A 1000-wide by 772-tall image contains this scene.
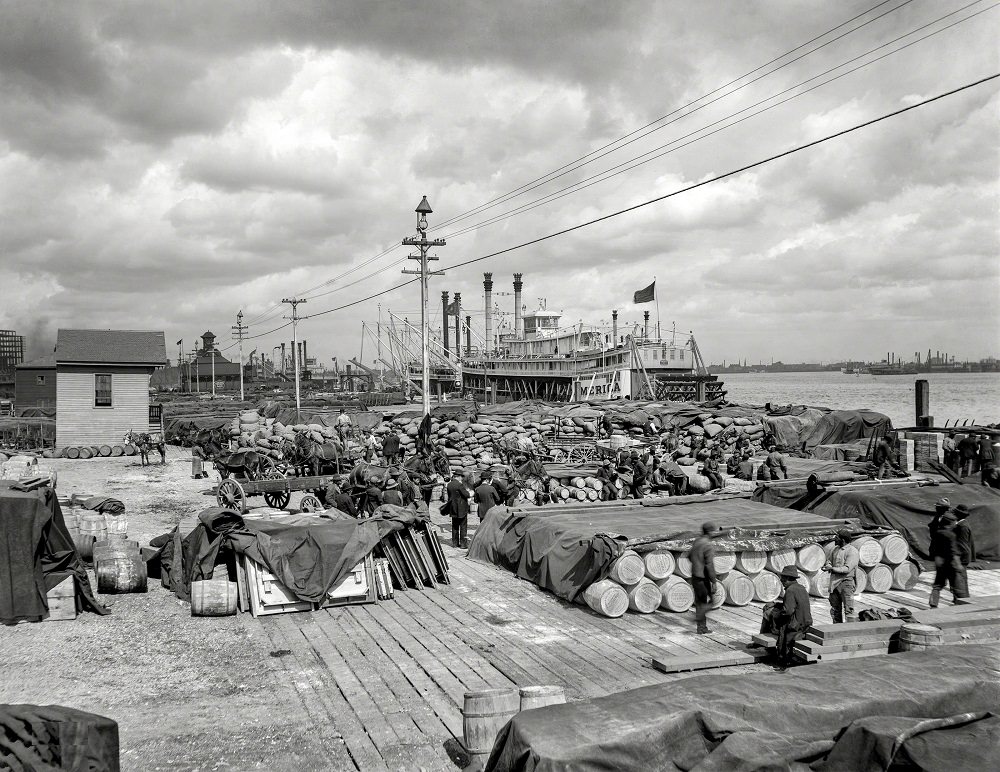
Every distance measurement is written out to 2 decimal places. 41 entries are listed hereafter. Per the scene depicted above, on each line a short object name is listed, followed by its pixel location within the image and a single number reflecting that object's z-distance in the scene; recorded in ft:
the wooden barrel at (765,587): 39.73
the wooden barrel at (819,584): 40.81
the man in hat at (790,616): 29.84
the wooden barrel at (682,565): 38.88
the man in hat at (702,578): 35.17
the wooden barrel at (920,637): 27.50
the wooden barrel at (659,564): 38.19
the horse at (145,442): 105.70
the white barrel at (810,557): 40.50
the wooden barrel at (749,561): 39.73
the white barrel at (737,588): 39.06
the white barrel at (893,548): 41.47
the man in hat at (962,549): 37.65
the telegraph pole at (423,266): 92.79
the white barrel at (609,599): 37.24
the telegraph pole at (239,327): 248.89
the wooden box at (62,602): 37.17
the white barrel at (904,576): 41.78
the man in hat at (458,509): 53.78
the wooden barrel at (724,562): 38.83
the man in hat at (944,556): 37.83
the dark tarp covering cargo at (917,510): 48.03
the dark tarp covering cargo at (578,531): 39.91
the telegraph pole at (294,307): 177.99
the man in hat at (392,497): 56.20
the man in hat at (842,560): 40.91
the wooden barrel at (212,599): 38.09
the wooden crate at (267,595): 38.45
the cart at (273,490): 59.82
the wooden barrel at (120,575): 41.24
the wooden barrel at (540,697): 21.71
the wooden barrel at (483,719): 21.75
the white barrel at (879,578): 41.29
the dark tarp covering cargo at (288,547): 39.14
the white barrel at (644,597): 37.83
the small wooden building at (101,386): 119.24
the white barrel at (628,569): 37.93
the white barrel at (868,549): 40.96
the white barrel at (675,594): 38.01
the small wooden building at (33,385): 206.28
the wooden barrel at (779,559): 40.06
